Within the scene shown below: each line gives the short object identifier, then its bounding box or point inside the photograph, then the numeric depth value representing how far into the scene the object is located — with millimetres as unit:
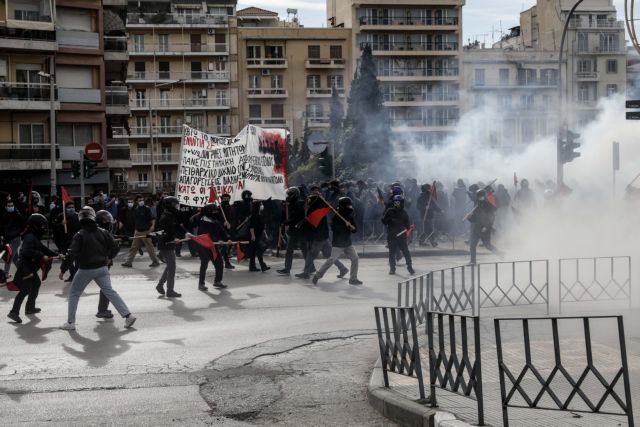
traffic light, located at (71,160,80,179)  29031
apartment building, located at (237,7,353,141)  75688
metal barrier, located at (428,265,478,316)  11125
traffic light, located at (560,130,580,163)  26734
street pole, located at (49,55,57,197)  33300
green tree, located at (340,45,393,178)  46000
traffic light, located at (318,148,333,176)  23234
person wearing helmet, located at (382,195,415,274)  17625
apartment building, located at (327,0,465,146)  76188
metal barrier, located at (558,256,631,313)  12805
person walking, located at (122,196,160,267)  20453
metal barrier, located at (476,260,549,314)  12594
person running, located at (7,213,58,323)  12711
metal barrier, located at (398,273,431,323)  9961
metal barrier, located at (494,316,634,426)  6152
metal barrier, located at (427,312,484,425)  6562
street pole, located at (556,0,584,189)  26605
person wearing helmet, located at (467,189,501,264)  17844
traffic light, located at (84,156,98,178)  28859
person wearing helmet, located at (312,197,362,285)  16431
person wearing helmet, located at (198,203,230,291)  15797
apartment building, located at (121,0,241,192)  75500
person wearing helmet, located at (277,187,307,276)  18141
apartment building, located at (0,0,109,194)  40031
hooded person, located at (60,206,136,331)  11914
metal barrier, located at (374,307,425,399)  7410
